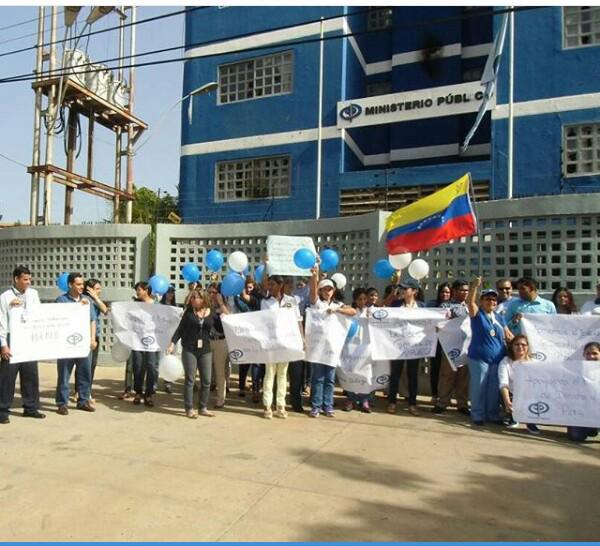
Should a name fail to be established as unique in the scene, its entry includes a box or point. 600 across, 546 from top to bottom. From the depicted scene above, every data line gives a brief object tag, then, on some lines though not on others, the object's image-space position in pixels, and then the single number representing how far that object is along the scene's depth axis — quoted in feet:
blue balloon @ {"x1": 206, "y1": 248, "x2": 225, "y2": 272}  26.94
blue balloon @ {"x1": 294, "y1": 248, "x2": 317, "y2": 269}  21.95
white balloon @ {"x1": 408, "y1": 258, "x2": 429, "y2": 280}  24.63
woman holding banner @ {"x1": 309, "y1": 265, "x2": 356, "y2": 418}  20.66
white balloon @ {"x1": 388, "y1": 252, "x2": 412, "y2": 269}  24.79
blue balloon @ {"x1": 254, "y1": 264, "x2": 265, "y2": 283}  26.37
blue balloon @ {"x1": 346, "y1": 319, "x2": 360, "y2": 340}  21.42
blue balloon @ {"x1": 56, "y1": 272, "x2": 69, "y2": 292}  26.96
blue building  39.58
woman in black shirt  20.53
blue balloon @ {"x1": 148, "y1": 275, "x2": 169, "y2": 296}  24.13
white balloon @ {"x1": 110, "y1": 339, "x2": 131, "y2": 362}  22.90
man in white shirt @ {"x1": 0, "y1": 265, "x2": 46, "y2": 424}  18.97
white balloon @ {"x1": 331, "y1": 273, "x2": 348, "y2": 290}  25.91
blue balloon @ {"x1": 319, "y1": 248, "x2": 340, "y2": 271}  25.20
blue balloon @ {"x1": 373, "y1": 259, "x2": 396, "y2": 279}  25.21
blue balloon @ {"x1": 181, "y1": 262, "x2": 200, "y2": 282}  26.61
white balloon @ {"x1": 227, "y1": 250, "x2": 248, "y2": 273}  26.09
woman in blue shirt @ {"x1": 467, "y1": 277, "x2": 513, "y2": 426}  19.61
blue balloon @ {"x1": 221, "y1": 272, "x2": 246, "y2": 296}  22.41
